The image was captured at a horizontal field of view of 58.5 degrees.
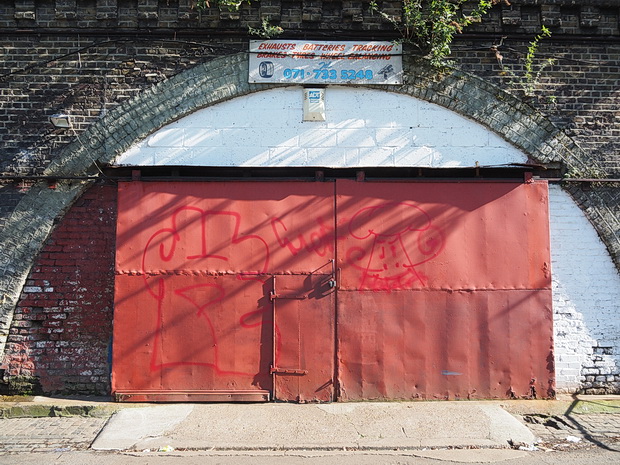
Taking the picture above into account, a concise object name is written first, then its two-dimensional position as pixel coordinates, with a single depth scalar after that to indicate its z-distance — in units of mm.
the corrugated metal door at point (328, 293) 6887
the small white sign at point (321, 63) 7219
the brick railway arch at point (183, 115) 7023
